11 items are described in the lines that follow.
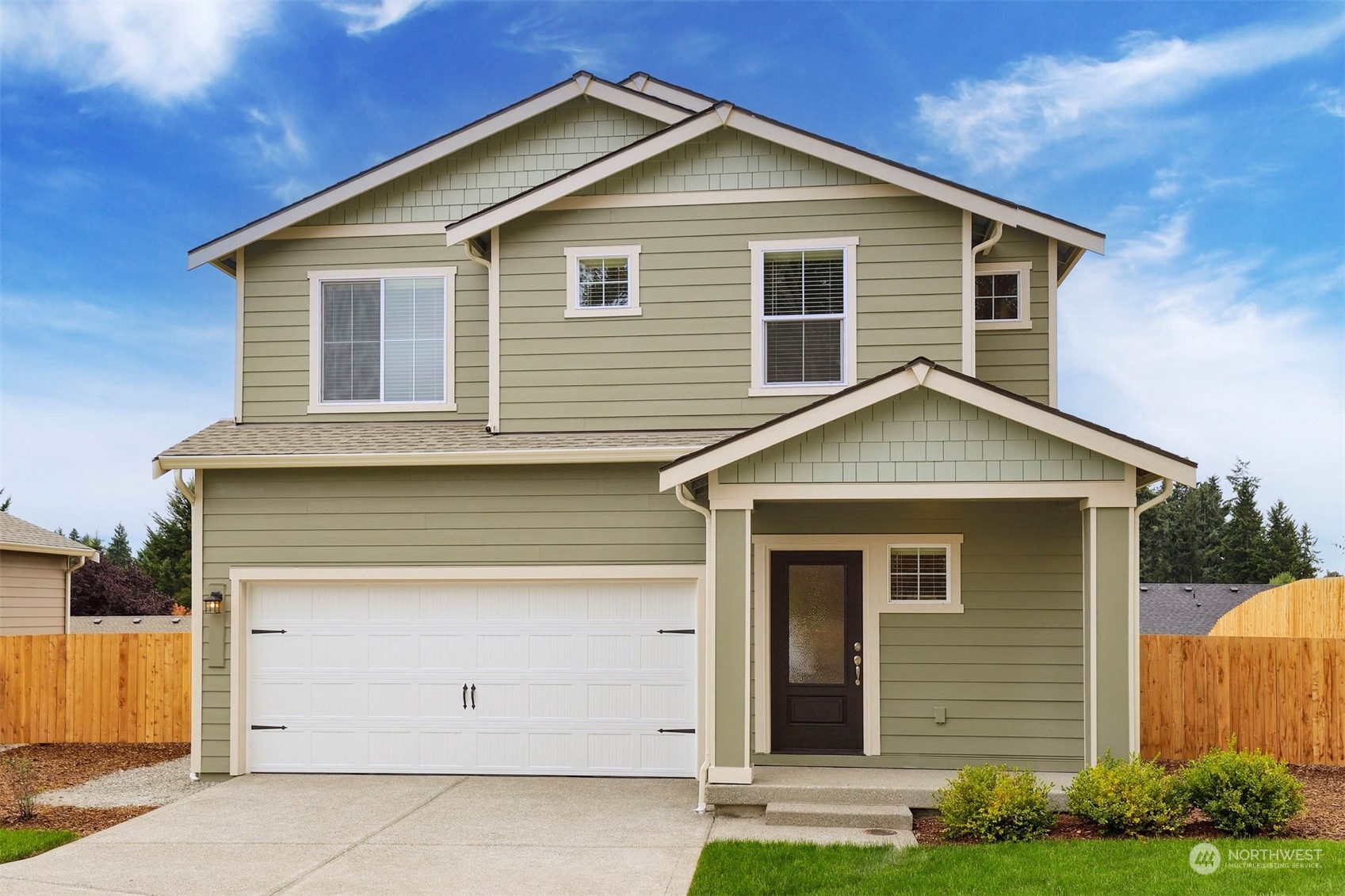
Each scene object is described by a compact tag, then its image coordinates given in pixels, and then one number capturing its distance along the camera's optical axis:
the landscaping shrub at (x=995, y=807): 7.79
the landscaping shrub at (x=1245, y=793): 7.72
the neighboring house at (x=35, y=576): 17.42
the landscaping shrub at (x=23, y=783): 9.23
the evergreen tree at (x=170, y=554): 35.12
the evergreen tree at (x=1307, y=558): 37.51
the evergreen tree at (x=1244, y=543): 38.56
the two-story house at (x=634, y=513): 10.05
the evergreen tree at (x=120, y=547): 58.27
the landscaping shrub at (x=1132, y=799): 7.72
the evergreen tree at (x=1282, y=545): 37.81
